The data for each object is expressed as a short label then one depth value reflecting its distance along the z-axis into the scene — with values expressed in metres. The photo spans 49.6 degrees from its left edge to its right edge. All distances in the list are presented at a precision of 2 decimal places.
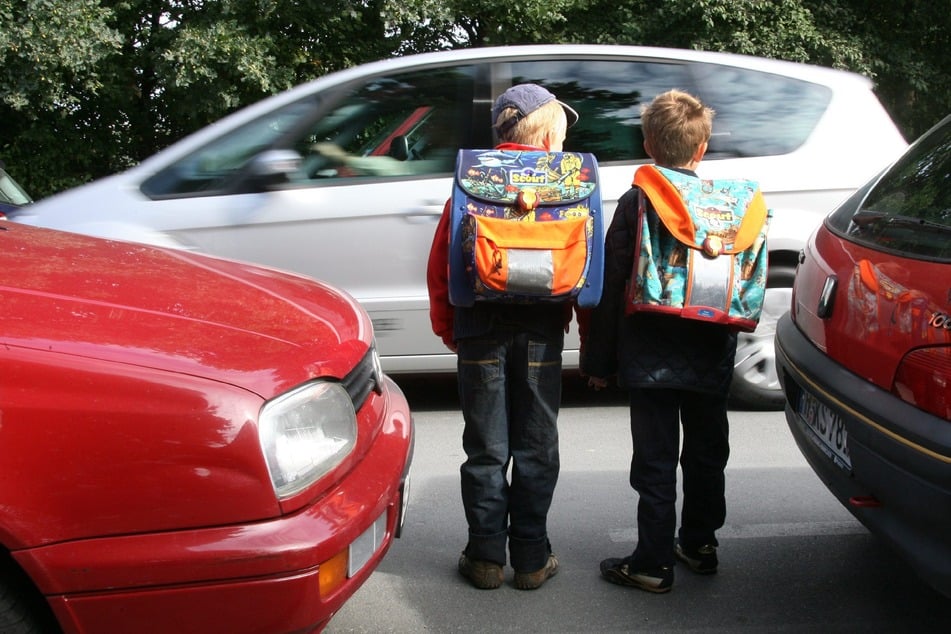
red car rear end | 2.28
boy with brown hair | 2.99
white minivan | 4.83
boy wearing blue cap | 3.00
